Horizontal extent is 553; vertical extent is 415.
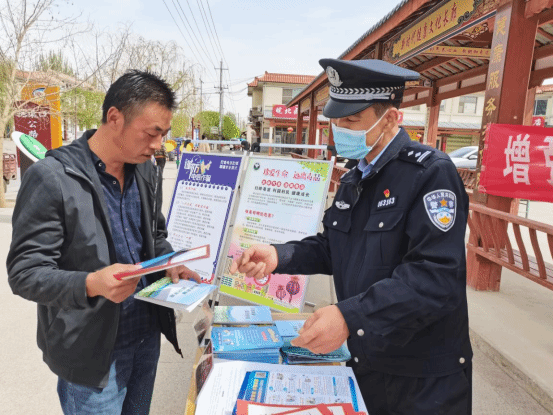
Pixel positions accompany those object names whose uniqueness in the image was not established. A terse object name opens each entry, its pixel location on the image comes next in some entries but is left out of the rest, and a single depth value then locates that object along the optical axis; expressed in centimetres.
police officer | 102
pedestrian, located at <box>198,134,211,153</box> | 889
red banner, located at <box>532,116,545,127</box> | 1711
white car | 1314
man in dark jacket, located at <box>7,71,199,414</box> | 114
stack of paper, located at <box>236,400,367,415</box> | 108
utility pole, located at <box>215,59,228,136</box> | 3772
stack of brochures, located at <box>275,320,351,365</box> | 148
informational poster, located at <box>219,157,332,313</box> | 336
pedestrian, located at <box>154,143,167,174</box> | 909
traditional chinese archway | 384
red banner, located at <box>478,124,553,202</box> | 383
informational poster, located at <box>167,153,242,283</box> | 356
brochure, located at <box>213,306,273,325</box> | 177
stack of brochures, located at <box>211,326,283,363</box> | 145
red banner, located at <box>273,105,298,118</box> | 3309
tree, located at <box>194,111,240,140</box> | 5189
